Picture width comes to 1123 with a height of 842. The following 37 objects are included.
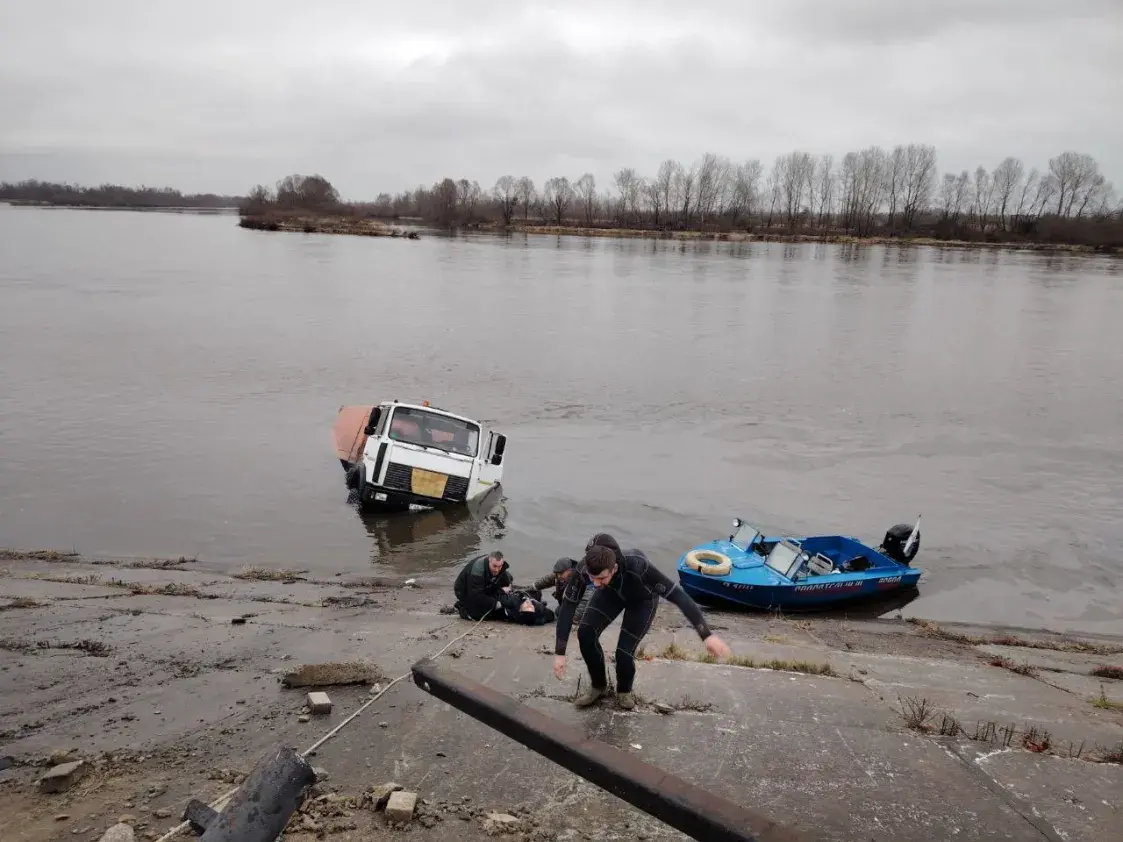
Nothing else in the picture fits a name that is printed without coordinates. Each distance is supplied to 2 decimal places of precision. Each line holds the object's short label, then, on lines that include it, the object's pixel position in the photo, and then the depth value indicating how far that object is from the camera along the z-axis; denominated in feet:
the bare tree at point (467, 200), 499.10
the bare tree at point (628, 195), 519.60
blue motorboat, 41.50
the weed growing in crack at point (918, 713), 21.85
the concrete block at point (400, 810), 15.43
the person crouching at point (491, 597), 31.89
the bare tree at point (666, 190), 499.10
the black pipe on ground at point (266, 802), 10.86
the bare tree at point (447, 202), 492.95
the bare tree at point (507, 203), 494.18
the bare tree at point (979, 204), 460.55
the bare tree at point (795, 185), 502.79
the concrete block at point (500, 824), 15.43
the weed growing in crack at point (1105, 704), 26.81
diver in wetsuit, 18.60
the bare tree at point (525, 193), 526.98
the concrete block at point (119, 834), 14.23
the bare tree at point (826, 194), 492.95
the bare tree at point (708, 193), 501.97
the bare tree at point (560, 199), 501.76
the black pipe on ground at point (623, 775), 10.43
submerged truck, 48.39
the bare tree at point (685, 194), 497.46
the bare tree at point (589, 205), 512.43
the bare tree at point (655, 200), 490.90
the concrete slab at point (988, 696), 24.22
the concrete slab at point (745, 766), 16.63
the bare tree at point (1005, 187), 456.45
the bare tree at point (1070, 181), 441.68
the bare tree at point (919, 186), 458.09
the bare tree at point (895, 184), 464.65
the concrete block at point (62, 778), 16.10
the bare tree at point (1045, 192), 445.37
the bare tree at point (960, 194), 461.78
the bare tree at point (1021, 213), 420.48
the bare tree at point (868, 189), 458.91
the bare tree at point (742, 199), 499.51
